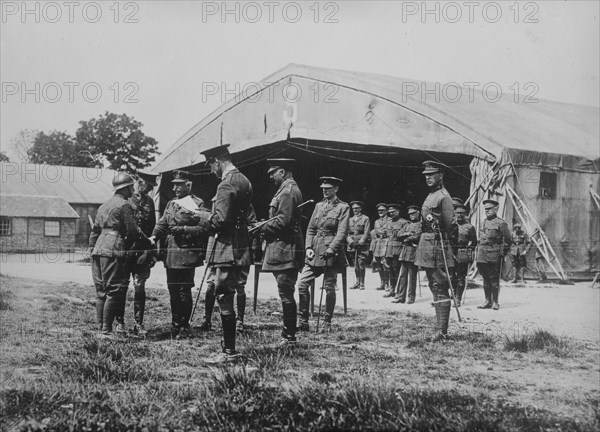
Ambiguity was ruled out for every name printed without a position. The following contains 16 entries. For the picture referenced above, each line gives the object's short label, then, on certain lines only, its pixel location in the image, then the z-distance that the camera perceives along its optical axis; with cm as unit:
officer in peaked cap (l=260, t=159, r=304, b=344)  577
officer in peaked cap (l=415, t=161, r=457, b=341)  627
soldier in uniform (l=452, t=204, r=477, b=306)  909
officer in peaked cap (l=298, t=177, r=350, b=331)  680
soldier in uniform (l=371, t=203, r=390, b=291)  1125
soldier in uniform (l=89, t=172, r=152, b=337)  599
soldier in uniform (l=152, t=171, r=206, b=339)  632
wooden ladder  1207
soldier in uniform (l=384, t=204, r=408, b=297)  1060
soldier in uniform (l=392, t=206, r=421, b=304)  942
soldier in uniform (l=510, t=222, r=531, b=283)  1191
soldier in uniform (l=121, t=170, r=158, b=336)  657
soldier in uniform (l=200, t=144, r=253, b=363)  511
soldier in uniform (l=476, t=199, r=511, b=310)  882
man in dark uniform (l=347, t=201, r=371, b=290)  1167
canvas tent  1226
